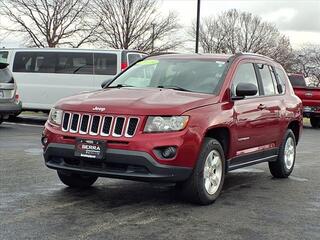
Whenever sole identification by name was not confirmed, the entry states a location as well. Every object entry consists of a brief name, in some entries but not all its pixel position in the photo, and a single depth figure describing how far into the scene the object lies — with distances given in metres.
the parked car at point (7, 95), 13.71
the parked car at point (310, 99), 19.45
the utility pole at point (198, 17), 25.60
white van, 15.16
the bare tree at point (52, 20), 40.16
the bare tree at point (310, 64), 72.75
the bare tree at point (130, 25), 45.47
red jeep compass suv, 5.63
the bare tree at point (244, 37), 64.50
